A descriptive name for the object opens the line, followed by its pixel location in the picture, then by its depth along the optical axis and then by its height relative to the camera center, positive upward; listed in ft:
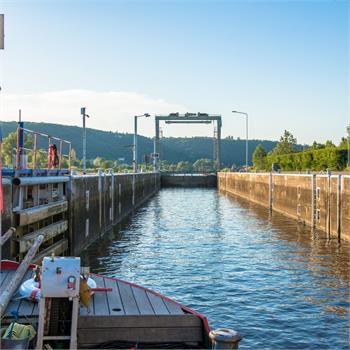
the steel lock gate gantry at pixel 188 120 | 253.44 +23.51
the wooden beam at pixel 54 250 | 43.75 -7.48
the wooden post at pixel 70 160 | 64.39 +0.99
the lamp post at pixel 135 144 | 173.43 +8.04
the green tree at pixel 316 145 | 284.02 +13.46
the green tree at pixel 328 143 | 305.41 +15.35
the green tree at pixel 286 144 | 326.44 +15.64
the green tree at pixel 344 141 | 248.32 +13.64
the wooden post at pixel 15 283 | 23.94 -5.48
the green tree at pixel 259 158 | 309.38 +6.56
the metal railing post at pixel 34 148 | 48.46 +1.85
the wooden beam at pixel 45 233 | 39.11 -5.62
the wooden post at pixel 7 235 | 28.14 -3.57
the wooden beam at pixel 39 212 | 39.96 -3.77
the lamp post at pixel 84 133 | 103.15 +6.87
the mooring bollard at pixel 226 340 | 18.16 -5.87
